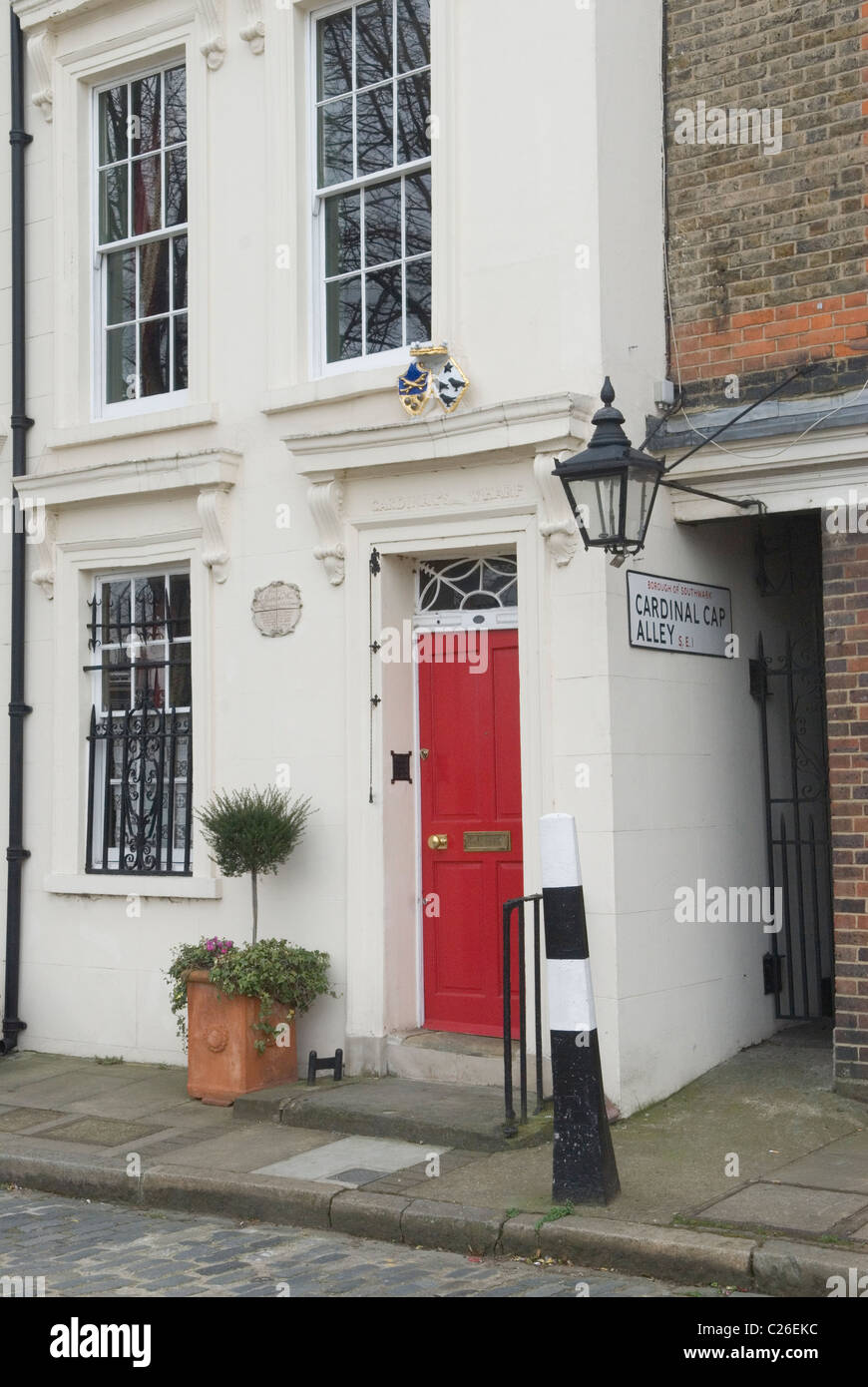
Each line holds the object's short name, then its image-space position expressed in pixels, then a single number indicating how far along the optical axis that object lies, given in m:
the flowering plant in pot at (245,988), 7.98
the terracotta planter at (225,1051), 7.99
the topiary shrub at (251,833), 8.09
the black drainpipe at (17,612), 9.77
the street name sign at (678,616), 7.70
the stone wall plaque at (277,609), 8.65
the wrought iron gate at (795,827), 8.68
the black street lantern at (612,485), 6.49
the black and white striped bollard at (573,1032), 5.94
